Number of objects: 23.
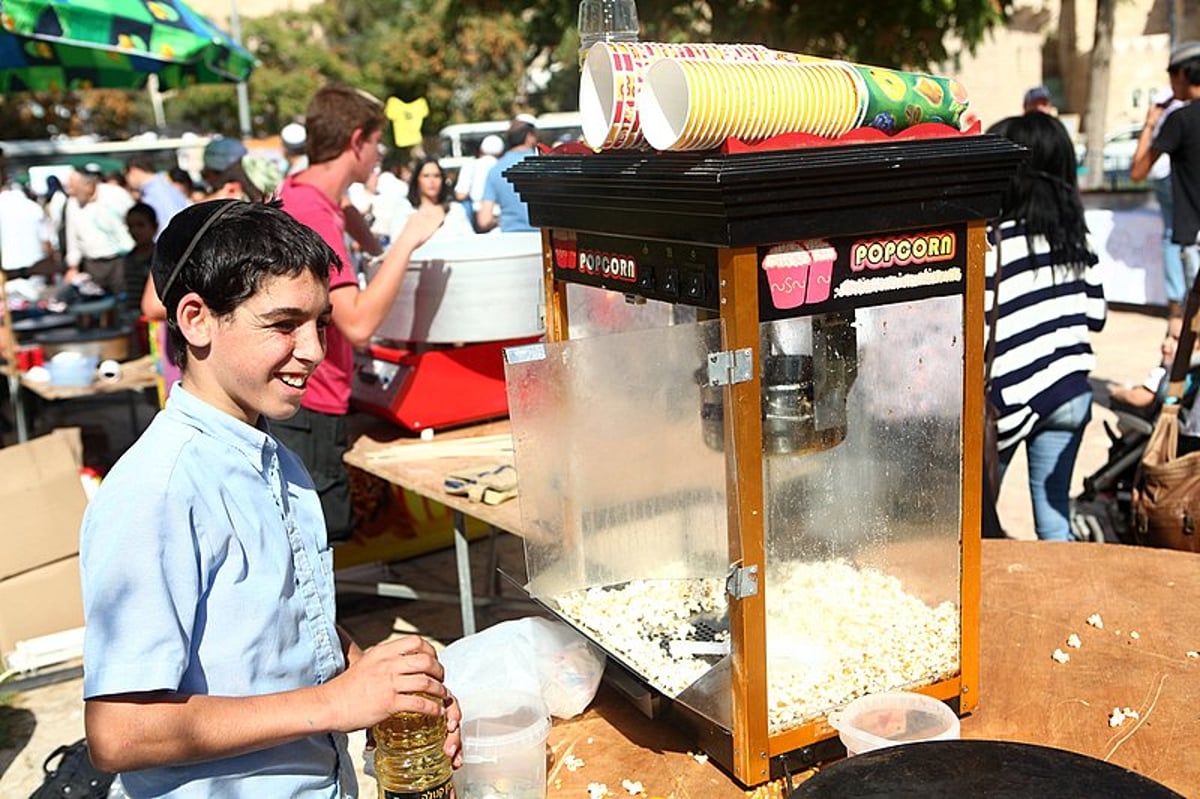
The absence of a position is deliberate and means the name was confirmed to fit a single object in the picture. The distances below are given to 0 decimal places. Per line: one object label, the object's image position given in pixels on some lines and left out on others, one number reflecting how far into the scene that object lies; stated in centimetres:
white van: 1231
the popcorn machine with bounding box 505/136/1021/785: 155
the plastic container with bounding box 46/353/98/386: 556
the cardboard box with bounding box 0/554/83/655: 408
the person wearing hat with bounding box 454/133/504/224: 1023
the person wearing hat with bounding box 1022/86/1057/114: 810
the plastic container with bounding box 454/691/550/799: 167
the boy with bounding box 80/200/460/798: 124
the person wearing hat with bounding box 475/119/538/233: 705
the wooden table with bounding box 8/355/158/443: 545
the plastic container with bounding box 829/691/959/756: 160
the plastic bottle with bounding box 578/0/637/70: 208
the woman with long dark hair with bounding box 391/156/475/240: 879
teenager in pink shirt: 313
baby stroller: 402
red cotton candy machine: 335
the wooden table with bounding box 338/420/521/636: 322
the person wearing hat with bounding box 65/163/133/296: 939
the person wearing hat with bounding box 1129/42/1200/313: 598
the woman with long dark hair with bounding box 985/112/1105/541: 340
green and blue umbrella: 480
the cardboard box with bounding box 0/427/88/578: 403
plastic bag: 188
